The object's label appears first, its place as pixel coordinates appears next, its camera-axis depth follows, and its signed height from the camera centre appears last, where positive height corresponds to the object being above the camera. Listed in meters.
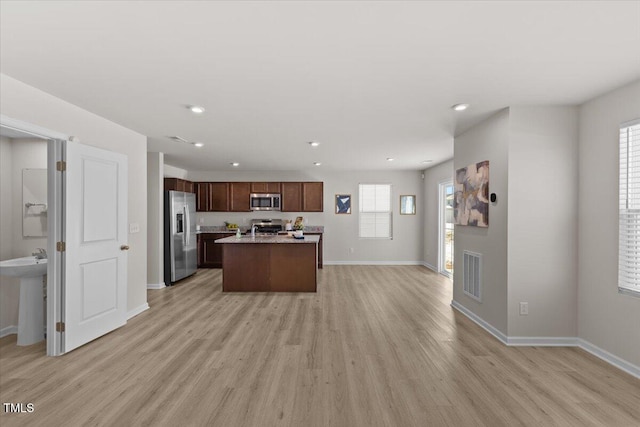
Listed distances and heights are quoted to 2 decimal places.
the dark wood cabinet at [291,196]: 7.94 +0.42
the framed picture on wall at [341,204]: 8.16 +0.22
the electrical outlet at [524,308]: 3.24 -1.01
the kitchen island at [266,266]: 5.46 -0.97
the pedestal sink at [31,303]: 3.21 -0.98
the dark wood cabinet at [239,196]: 7.95 +0.41
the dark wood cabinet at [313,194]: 7.94 +0.47
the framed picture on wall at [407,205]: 8.11 +0.20
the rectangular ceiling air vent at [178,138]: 4.57 +1.11
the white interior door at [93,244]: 3.08 -0.36
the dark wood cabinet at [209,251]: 7.68 -0.98
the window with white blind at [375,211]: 8.20 +0.04
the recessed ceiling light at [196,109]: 3.25 +1.11
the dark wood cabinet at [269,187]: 7.93 +0.65
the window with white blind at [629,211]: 2.62 +0.02
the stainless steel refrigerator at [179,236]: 5.91 -0.51
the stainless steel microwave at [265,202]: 7.91 +0.26
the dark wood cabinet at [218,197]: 7.96 +0.39
